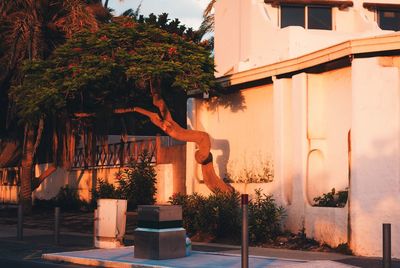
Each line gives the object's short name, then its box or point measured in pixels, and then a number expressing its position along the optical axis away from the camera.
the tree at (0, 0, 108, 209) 27.41
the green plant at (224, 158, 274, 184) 21.56
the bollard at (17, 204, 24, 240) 20.58
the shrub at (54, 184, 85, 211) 33.00
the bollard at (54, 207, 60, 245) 18.95
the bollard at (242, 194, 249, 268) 11.23
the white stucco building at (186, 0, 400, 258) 16.44
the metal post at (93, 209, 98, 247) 17.93
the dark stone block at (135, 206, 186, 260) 14.67
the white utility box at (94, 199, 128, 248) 17.44
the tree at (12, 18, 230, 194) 20.50
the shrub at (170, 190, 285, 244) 18.72
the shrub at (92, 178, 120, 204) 28.99
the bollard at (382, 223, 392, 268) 10.80
